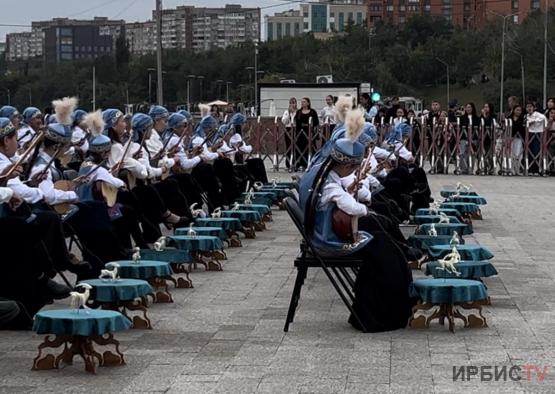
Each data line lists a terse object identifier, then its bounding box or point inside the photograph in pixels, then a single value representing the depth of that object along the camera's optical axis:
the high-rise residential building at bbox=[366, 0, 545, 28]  142.25
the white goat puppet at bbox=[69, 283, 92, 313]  8.63
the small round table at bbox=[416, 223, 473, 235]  14.37
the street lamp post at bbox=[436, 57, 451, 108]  107.35
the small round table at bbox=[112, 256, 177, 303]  11.01
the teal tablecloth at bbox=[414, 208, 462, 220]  16.55
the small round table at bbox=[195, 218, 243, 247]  15.58
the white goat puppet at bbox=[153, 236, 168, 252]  12.63
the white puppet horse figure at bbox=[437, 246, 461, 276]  10.86
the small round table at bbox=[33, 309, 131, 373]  8.38
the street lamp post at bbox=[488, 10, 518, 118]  77.56
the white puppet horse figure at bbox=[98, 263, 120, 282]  10.02
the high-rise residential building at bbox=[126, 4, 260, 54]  115.50
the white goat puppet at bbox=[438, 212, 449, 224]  14.96
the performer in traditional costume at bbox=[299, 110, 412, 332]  10.16
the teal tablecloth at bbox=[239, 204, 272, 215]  17.88
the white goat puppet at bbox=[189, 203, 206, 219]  16.40
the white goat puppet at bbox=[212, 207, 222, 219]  16.36
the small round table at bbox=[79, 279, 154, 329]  9.90
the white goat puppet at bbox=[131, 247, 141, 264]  11.35
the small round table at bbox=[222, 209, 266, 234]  16.88
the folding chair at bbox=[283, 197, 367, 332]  10.12
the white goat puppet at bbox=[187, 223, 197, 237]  13.73
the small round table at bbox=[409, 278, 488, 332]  9.92
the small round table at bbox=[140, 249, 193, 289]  12.70
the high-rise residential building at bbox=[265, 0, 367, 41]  182.75
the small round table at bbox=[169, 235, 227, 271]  13.36
